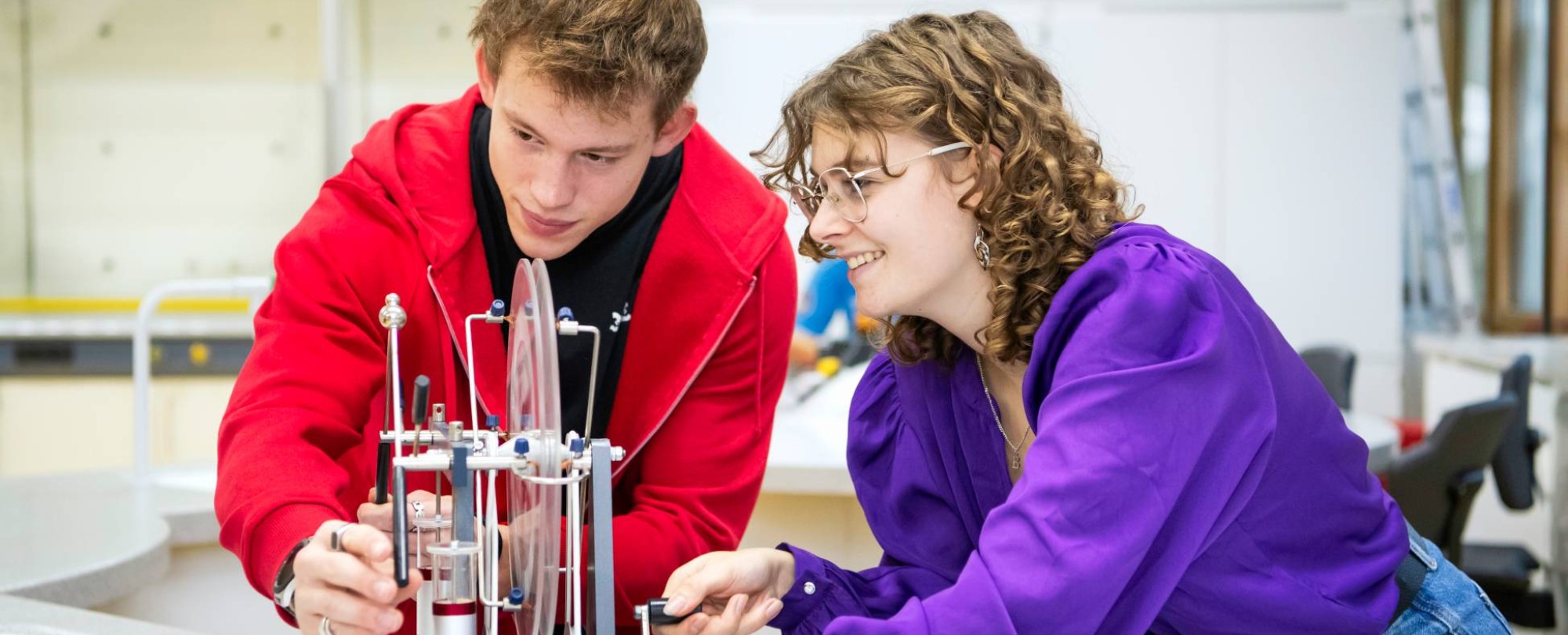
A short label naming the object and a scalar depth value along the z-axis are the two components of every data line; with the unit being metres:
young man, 1.19
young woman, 0.96
